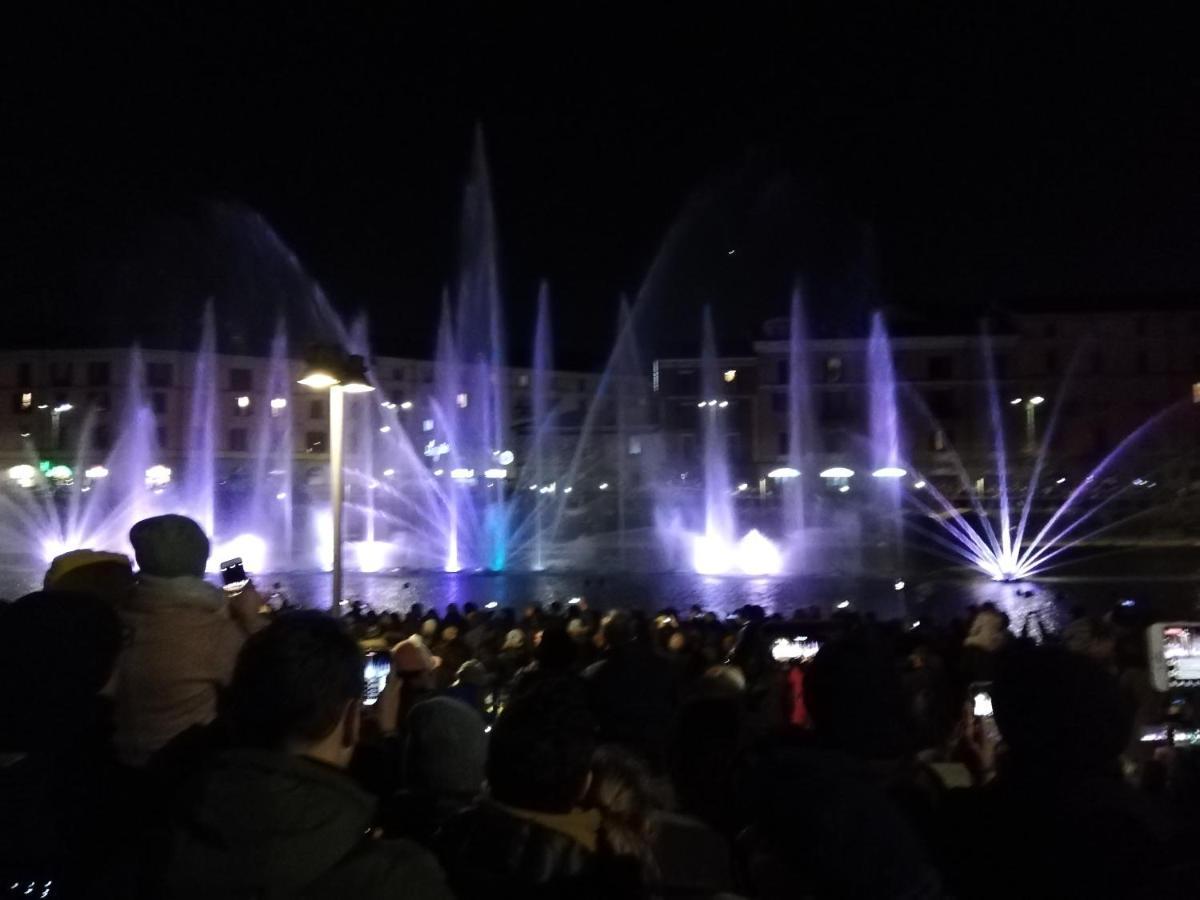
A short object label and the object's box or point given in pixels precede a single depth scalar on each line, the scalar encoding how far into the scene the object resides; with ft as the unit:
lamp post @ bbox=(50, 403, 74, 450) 236.22
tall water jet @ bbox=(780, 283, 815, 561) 220.02
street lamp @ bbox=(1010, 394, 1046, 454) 217.36
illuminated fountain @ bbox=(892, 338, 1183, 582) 134.51
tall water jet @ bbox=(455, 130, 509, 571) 110.11
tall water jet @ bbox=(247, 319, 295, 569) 202.88
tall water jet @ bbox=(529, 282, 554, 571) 129.08
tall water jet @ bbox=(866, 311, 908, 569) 218.38
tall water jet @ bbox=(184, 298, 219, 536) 225.97
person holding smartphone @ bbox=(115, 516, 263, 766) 12.03
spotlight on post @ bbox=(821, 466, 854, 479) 203.21
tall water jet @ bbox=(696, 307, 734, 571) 136.26
